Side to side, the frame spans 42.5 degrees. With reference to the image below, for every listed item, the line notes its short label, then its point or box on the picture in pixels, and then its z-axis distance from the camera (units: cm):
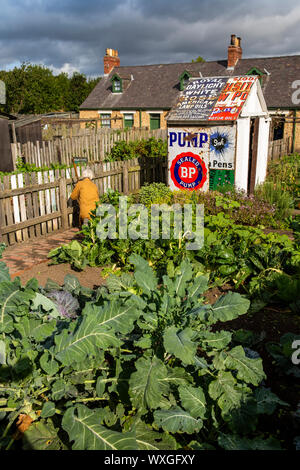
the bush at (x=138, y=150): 1413
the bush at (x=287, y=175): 1043
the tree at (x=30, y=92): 4191
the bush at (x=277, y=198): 805
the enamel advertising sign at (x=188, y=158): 873
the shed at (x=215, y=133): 847
